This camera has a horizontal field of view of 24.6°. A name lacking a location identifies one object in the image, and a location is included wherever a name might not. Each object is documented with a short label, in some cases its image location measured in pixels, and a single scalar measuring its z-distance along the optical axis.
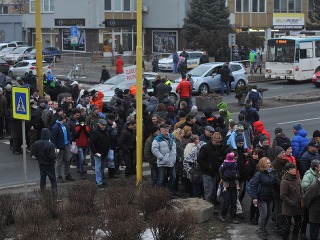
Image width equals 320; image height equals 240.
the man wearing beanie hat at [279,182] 12.86
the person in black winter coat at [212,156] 14.08
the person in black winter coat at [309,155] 14.20
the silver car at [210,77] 35.12
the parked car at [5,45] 63.00
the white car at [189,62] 50.00
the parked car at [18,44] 63.81
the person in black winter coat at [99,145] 16.52
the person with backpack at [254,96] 25.46
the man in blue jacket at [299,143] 15.44
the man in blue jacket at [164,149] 15.04
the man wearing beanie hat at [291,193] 12.16
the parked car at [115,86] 29.98
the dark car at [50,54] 59.06
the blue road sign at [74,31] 49.35
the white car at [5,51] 59.84
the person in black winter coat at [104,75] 38.22
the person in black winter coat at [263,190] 12.52
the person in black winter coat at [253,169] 13.58
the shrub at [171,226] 10.98
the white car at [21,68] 46.78
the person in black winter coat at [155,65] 47.53
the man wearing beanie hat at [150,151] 15.37
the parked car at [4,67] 47.46
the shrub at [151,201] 13.09
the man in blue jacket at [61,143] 17.12
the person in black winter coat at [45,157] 15.20
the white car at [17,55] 57.38
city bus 41.09
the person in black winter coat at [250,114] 19.67
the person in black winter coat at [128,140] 17.17
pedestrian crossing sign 14.83
